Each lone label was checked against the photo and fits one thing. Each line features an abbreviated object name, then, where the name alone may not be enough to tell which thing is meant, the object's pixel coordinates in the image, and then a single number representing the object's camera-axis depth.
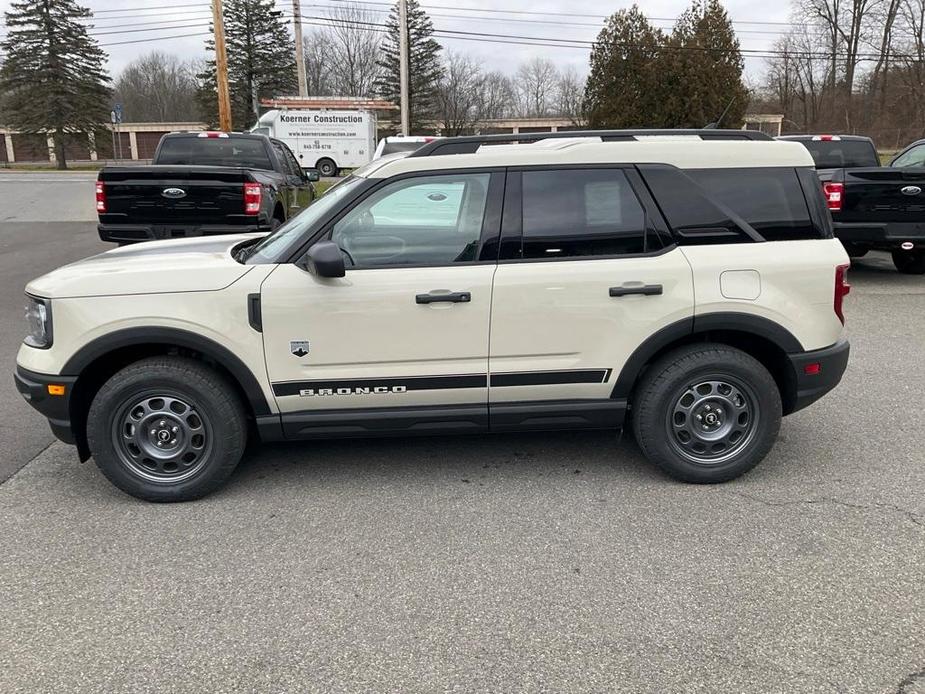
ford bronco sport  3.70
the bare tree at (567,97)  70.69
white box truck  31.72
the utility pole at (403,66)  29.56
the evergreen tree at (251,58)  53.12
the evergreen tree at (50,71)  47.09
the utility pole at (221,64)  18.52
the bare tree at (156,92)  75.25
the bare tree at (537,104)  72.94
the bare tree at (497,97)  65.88
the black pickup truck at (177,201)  8.41
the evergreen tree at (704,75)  29.16
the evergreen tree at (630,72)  29.52
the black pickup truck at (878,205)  8.96
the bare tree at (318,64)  67.44
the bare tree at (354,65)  67.94
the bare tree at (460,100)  58.56
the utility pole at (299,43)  33.09
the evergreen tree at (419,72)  56.84
